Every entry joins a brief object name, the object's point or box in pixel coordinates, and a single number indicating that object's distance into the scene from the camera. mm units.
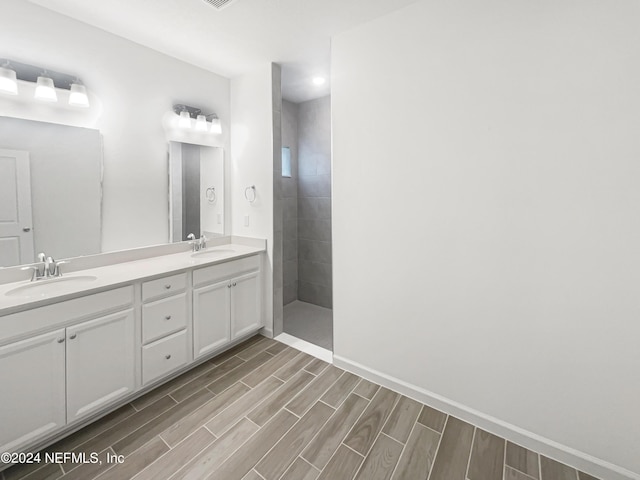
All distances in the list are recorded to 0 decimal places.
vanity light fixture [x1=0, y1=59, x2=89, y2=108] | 1793
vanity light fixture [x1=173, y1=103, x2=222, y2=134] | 2703
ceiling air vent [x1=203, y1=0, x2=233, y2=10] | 1864
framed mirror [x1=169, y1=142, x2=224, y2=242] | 2713
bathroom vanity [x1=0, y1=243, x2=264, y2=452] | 1504
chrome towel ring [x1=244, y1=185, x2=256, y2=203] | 2973
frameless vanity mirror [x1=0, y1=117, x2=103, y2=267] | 1835
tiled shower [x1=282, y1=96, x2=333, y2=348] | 3680
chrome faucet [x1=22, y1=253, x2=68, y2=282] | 1881
